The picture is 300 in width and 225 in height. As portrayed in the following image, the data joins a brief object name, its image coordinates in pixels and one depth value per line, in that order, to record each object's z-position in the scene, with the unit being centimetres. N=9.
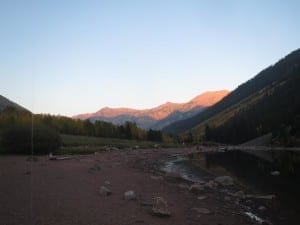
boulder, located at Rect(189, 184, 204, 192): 2130
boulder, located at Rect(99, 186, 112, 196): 1651
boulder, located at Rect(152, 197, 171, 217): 1310
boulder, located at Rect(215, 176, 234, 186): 2597
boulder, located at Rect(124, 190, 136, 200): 1582
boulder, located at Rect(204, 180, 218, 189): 2434
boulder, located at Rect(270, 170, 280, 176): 3274
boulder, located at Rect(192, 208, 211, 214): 1496
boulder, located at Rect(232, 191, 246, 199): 2057
